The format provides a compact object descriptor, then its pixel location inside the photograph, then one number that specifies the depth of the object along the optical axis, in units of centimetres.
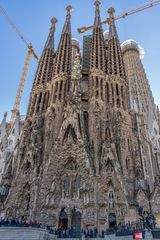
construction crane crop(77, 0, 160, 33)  4133
